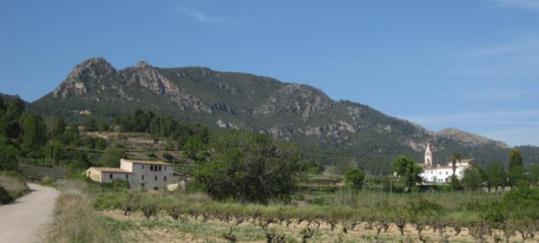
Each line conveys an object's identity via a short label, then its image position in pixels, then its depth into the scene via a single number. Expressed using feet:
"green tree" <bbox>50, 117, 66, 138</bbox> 401.98
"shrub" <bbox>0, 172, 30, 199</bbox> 146.16
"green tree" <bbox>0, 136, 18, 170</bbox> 238.21
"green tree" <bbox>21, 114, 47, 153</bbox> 346.52
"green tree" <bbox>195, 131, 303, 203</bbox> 180.65
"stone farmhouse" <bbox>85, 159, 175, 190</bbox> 303.68
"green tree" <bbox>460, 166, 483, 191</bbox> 353.20
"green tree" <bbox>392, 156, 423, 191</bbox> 365.20
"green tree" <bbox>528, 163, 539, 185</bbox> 353.37
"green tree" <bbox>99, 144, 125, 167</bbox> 342.85
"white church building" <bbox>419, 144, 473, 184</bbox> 590.55
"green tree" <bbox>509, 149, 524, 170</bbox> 424.38
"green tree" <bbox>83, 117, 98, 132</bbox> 502.38
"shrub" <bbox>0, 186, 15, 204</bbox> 127.54
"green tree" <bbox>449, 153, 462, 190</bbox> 352.28
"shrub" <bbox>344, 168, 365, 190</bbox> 331.98
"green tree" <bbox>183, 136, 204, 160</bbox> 402.31
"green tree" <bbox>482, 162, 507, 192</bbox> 367.86
